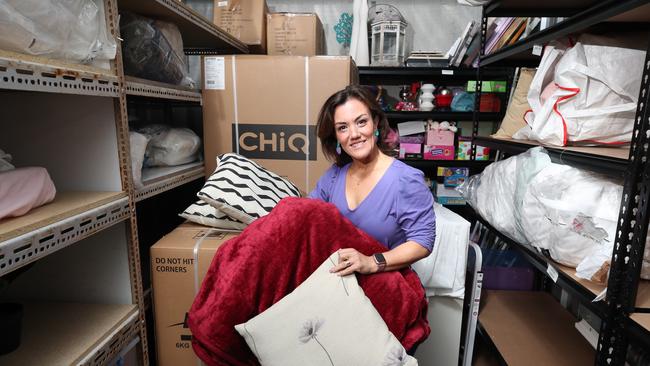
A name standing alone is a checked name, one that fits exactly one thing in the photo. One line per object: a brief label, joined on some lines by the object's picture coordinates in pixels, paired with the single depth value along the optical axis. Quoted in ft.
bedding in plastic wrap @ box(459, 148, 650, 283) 3.18
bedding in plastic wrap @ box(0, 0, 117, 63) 2.39
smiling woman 3.67
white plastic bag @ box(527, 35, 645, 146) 3.46
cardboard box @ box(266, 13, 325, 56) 7.35
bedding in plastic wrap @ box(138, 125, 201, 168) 5.21
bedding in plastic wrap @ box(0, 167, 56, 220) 2.65
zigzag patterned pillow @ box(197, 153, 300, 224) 4.48
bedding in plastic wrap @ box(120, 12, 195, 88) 4.36
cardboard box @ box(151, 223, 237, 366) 4.15
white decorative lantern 8.46
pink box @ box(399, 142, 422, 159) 9.21
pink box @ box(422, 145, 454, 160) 9.09
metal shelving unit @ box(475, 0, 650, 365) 2.65
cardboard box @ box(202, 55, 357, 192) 5.65
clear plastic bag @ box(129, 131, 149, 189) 4.10
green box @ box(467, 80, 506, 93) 8.73
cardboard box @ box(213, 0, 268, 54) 7.34
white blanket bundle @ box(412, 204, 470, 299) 5.14
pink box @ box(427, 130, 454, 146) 9.02
